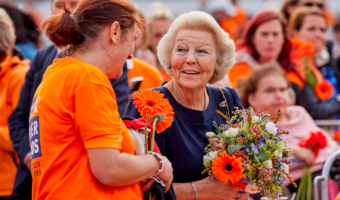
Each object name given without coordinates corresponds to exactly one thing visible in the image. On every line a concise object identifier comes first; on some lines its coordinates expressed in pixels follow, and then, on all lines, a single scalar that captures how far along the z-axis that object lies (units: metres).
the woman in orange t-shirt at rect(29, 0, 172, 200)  3.69
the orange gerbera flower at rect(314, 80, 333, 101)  11.01
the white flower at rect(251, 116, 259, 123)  5.40
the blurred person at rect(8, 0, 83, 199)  6.78
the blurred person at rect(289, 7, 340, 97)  12.63
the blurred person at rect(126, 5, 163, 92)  8.17
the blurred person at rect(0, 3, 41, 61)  10.82
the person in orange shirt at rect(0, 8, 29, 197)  7.28
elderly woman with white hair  5.39
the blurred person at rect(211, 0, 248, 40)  16.61
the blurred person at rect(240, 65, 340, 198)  8.86
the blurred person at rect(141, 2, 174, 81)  11.66
